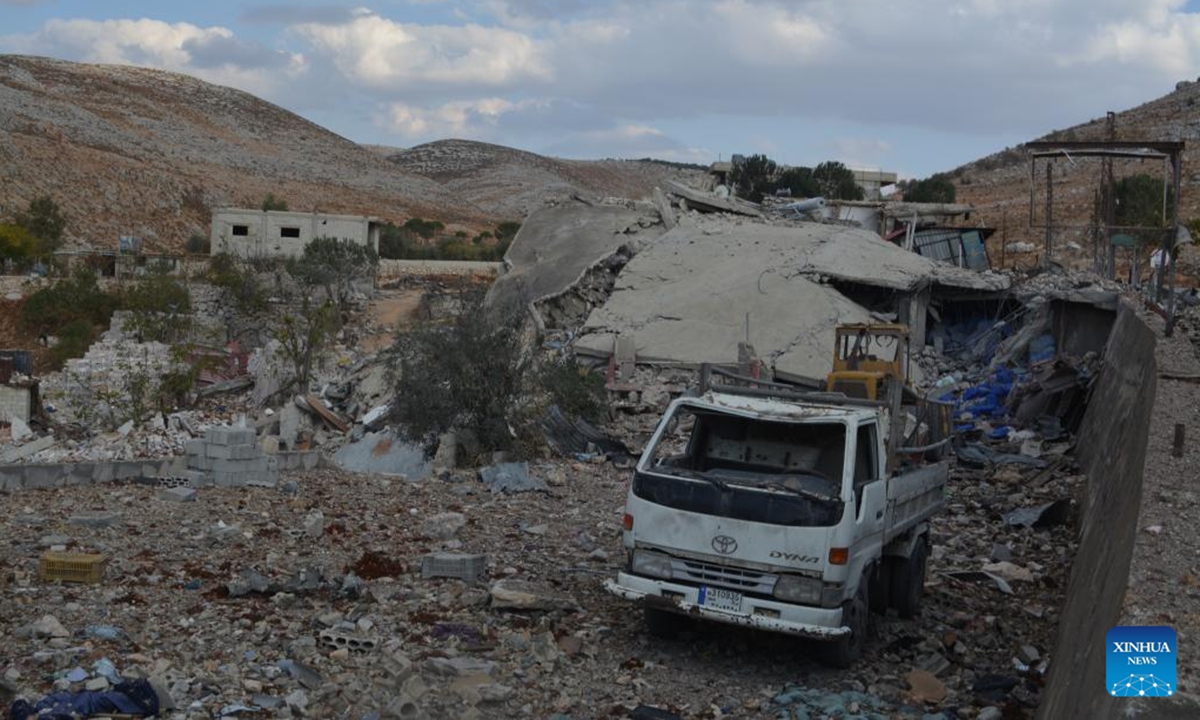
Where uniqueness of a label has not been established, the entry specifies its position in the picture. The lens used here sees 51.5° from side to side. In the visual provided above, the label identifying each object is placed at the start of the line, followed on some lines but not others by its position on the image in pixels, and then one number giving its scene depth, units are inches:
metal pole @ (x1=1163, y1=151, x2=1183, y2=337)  591.3
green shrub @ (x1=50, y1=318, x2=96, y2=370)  1387.8
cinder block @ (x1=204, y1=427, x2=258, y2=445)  526.3
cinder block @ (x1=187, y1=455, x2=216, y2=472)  528.4
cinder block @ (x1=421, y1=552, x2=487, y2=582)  359.9
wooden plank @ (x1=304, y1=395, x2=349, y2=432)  872.3
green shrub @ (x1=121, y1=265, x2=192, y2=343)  1358.3
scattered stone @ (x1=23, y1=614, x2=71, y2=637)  285.1
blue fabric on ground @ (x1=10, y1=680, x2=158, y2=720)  233.8
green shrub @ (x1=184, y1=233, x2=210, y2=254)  2377.0
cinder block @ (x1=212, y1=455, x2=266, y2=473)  525.0
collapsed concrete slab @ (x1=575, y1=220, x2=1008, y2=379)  943.7
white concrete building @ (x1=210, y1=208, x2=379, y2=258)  2046.0
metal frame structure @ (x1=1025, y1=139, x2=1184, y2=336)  652.7
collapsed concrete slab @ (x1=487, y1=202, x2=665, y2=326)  1090.7
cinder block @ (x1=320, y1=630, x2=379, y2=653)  294.2
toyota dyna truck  285.7
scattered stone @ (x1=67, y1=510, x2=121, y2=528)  410.6
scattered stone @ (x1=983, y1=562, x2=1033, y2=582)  407.8
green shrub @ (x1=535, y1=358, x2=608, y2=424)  735.7
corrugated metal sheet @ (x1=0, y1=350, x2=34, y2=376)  1223.8
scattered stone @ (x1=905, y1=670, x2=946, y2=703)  282.5
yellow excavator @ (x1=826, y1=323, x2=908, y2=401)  524.1
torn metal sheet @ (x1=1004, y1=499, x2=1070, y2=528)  493.0
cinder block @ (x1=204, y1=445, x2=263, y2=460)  524.5
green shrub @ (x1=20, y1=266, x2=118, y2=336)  1529.3
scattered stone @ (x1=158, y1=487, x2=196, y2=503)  468.4
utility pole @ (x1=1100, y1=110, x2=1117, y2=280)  864.9
